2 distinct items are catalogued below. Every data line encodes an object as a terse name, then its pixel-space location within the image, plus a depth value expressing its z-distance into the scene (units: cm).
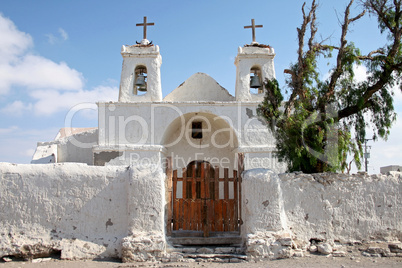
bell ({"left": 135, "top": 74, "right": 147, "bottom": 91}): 1097
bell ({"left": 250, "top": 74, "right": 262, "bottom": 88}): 1112
